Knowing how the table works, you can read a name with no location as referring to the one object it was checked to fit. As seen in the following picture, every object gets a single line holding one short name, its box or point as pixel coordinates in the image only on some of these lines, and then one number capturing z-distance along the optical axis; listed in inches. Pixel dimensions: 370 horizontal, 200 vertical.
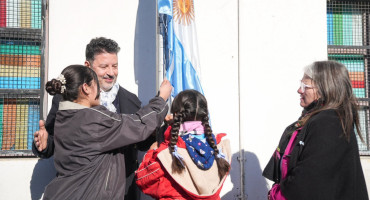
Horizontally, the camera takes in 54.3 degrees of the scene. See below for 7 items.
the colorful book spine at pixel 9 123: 135.5
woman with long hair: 85.1
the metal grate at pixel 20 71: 136.1
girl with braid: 92.4
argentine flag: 119.3
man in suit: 107.7
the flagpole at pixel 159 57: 122.3
